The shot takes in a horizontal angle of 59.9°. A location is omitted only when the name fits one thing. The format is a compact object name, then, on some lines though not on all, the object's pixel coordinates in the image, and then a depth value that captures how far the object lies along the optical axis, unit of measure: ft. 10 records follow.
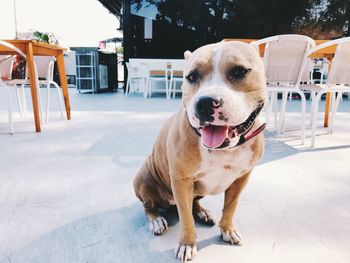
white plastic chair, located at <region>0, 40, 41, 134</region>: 8.48
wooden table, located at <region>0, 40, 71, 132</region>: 8.80
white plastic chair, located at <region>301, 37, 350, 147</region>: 7.73
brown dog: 2.76
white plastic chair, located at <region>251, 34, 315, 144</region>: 8.25
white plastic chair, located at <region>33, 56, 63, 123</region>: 10.79
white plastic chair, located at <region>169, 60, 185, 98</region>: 20.49
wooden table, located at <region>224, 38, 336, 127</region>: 9.20
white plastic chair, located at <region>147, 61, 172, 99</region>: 20.81
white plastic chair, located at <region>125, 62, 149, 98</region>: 22.02
